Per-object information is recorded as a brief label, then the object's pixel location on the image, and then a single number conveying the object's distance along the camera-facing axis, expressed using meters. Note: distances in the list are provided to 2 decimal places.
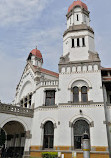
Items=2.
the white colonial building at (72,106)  19.17
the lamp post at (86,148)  12.36
